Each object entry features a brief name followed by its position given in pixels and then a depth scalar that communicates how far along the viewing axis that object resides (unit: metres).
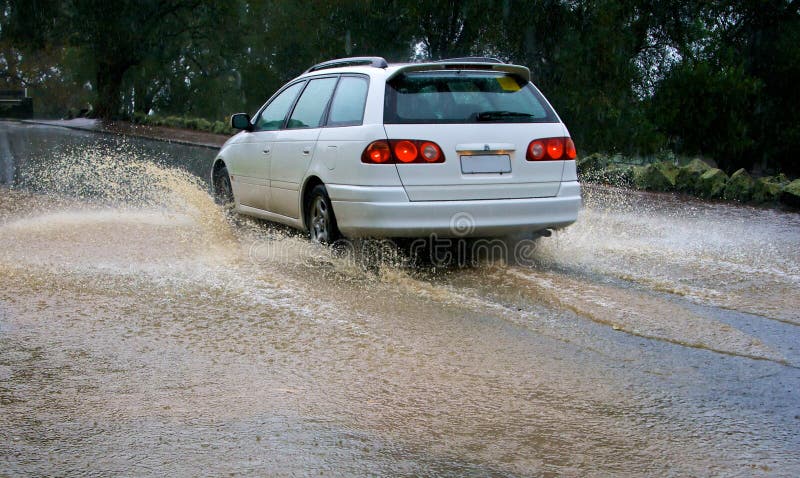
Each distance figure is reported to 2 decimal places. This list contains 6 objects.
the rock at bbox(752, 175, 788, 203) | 12.80
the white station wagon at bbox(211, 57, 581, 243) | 7.13
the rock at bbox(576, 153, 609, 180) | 15.90
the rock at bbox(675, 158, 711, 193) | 14.11
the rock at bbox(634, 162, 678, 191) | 14.38
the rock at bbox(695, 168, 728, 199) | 13.56
